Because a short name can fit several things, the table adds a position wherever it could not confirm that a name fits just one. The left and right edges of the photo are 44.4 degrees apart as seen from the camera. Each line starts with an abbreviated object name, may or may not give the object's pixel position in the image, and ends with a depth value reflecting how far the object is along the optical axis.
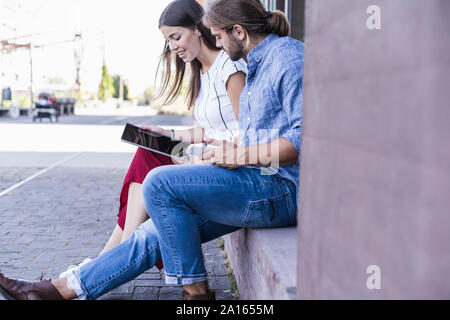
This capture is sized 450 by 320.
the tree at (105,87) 72.19
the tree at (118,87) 91.03
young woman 2.95
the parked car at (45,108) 22.81
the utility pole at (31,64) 31.83
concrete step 1.90
